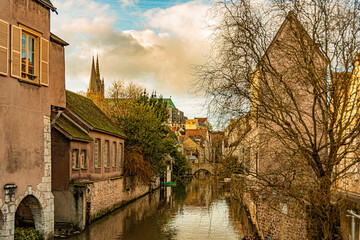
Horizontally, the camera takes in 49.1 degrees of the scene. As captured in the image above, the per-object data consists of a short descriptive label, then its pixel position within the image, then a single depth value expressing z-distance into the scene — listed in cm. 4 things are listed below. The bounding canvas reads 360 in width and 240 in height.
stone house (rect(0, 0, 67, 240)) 1316
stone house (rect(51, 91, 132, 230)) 1911
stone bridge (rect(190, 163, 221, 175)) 6772
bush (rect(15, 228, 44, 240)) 1415
